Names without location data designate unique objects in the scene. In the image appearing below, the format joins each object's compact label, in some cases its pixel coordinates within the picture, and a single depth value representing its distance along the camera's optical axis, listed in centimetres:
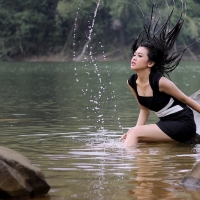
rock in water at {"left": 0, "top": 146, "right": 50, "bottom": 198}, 619
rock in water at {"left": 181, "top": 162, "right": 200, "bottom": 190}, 667
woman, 984
